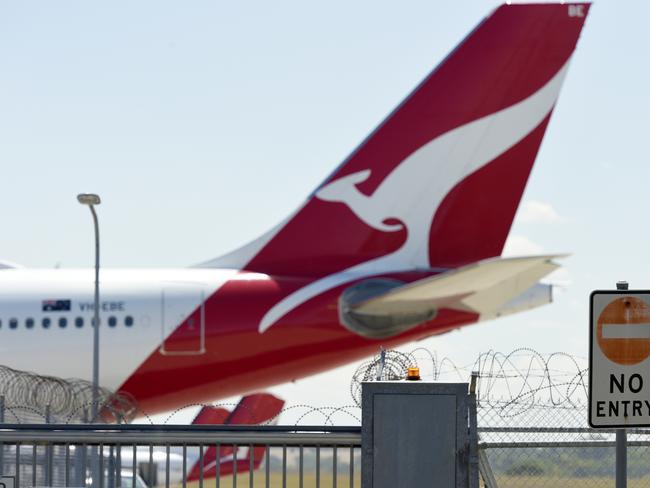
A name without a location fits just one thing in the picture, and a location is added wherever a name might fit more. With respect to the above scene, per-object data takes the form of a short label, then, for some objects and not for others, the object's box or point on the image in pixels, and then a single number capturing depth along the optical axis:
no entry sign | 14.52
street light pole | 48.84
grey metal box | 17.70
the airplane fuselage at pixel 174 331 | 50.75
